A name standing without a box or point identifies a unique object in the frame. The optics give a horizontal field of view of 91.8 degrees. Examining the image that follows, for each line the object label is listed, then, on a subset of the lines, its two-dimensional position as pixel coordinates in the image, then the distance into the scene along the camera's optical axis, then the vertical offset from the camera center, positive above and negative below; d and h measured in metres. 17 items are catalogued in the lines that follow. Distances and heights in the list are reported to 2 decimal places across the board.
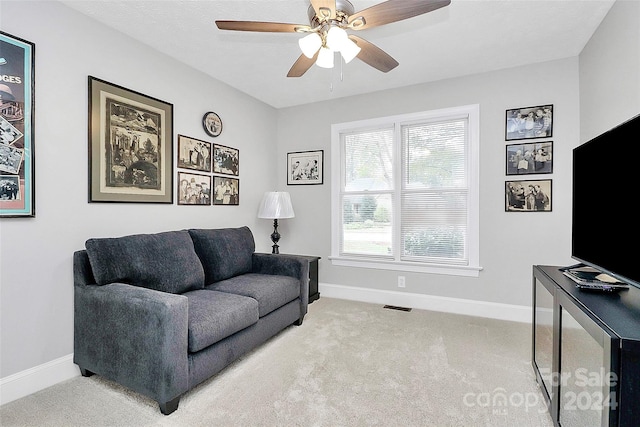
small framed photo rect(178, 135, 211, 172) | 3.00 +0.58
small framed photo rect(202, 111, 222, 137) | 3.23 +0.94
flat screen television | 1.24 +0.05
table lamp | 3.75 +0.06
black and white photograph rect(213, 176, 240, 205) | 3.42 +0.24
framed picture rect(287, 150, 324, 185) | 4.11 +0.60
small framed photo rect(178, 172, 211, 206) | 3.01 +0.23
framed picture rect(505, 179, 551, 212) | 2.99 +0.17
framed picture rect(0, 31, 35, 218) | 1.82 +0.50
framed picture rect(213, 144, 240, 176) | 3.41 +0.58
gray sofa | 1.71 -0.65
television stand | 0.93 -0.53
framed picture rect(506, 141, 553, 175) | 2.97 +0.53
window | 3.37 +0.24
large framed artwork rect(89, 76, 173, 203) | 2.30 +0.53
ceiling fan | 1.60 +1.07
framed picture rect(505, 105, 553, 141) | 2.97 +0.88
